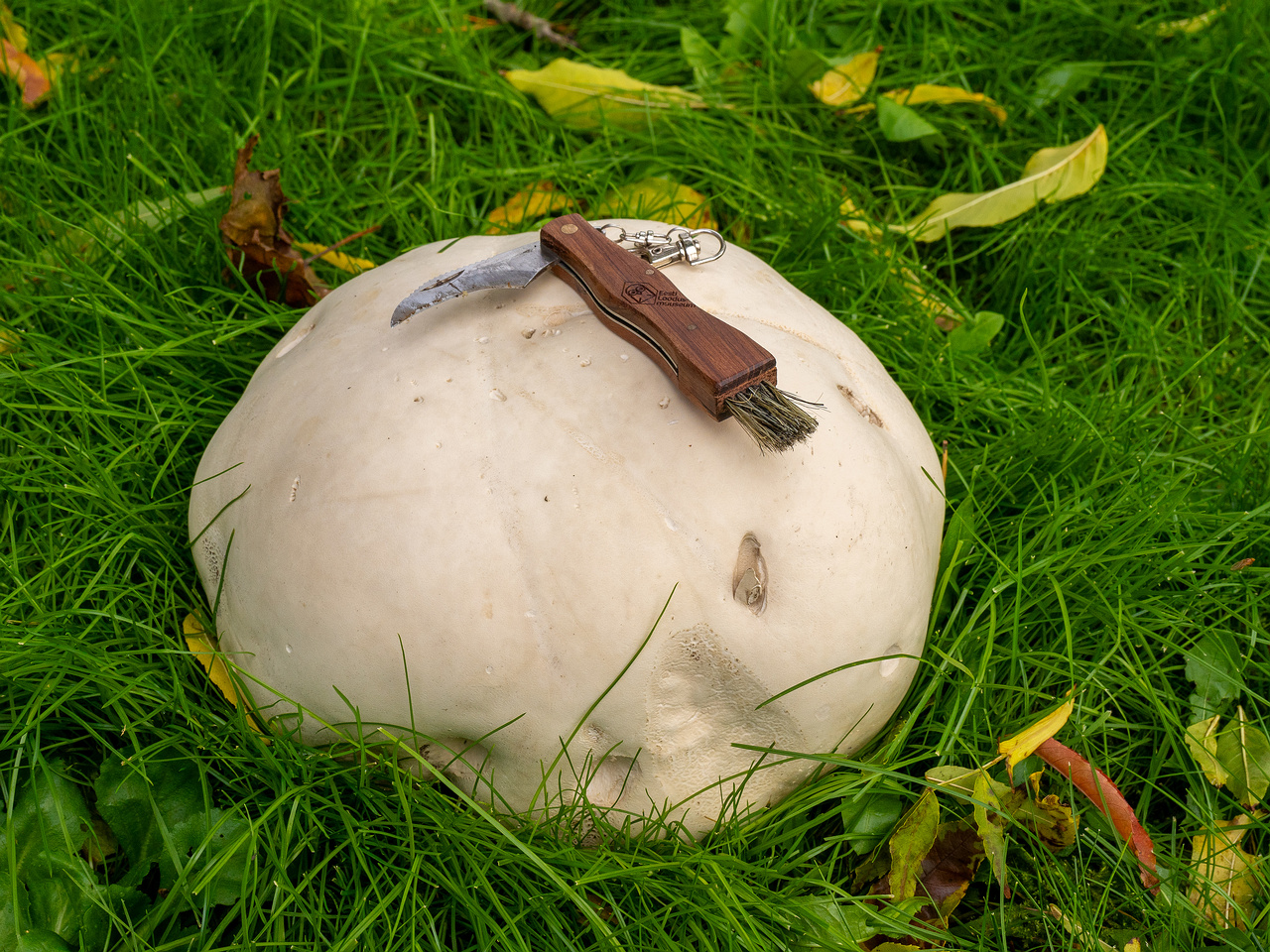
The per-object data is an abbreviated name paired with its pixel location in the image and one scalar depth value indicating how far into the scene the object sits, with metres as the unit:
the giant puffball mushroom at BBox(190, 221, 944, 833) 1.53
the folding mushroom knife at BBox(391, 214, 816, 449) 1.51
